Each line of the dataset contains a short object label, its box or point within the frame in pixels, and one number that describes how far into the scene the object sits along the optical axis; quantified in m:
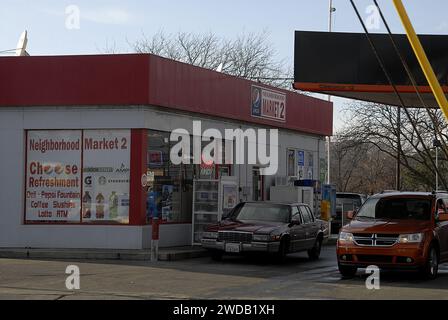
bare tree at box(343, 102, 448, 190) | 48.69
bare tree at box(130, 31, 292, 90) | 49.81
